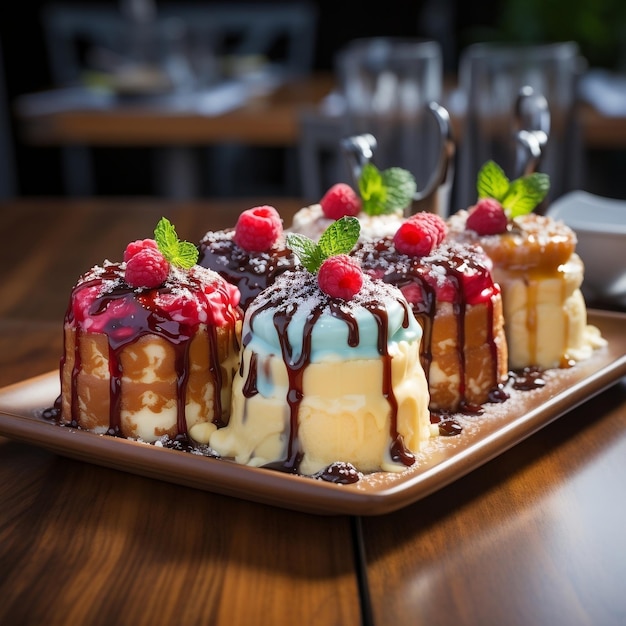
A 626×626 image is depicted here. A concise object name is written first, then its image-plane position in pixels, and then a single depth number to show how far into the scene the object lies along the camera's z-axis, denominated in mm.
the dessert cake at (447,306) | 645
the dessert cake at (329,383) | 577
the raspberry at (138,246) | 623
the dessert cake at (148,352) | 604
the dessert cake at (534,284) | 705
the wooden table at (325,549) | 504
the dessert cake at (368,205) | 742
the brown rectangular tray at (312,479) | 543
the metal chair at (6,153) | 4980
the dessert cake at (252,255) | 681
